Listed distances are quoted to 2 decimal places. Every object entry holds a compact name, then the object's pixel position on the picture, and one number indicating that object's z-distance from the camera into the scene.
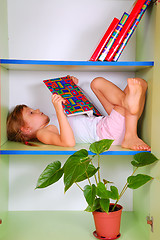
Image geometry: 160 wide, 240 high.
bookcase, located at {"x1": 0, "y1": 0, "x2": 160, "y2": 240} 1.58
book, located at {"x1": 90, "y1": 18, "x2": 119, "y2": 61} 1.59
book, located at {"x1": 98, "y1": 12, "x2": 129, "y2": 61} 1.60
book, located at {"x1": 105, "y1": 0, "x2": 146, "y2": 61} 1.59
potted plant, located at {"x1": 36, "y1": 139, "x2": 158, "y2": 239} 1.43
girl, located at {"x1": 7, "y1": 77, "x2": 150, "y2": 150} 1.64
